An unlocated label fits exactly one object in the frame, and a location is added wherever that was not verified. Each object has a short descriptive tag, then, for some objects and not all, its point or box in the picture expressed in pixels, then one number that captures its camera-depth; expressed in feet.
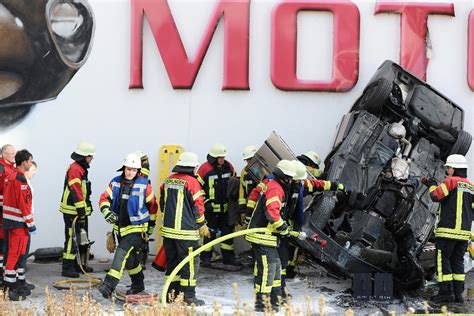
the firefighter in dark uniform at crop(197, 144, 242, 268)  74.54
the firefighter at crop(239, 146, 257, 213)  73.05
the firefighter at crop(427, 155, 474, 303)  62.54
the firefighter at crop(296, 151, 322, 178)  74.40
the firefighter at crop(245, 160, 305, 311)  56.49
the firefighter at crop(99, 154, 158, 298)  59.00
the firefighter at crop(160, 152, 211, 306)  59.00
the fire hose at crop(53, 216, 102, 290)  65.41
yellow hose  56.49
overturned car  61.93
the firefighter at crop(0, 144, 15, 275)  65.05
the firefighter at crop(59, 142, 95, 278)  67.92
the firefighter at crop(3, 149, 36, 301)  59.82
